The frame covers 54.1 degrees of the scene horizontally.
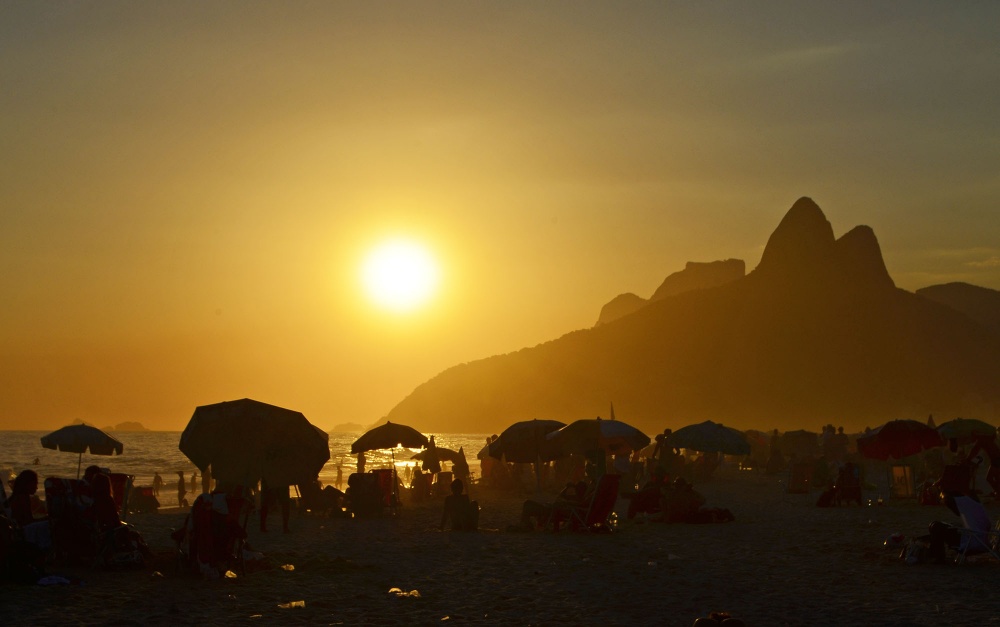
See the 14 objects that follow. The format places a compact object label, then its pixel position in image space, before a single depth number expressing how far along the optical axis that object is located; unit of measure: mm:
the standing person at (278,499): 16795
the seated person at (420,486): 25969
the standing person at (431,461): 27125
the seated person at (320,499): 20828
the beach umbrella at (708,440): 24656
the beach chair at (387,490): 21000
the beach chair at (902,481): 22031
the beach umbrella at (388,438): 22628
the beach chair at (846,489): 21031
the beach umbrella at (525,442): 24016
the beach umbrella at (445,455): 27109
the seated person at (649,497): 18609
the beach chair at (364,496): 20512
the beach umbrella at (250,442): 15484
